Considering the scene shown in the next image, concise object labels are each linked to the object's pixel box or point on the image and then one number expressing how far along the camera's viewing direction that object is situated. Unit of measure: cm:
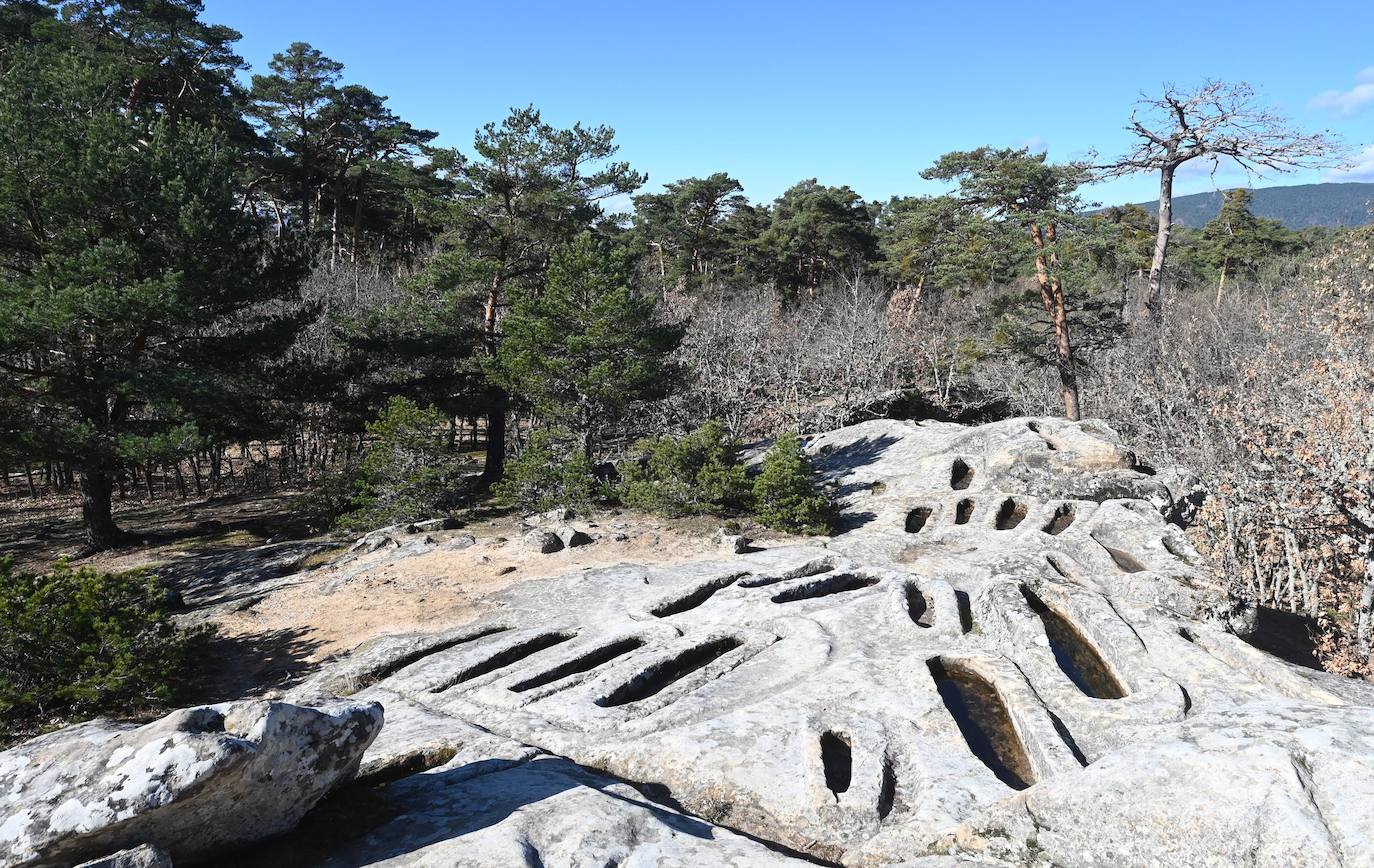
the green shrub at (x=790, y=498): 1642
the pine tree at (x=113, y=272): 1509
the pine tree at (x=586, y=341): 1855
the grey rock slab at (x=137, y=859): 408
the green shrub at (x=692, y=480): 1728
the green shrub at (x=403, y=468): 1811
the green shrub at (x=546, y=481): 1853
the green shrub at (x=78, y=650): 919
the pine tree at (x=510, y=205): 2034
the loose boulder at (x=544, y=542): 1625
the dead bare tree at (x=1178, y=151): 2072
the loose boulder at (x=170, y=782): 415
